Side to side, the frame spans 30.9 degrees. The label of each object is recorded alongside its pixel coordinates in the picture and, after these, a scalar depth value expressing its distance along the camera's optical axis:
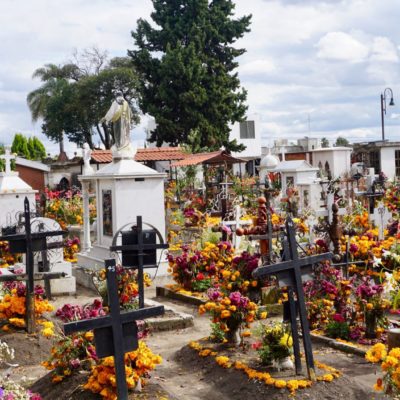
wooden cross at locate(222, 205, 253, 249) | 15.14
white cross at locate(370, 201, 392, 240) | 15.79
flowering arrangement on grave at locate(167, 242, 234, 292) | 12.56
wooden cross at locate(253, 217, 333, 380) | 7.07
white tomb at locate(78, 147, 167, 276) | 15.05
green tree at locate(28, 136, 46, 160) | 61.50
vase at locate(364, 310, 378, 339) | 8.96
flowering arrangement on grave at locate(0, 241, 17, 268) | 16.20
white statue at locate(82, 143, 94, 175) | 20.53
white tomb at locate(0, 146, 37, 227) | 18.94
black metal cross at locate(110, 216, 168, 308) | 9.73
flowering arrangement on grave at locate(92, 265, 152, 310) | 10.16
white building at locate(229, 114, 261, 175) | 53.38
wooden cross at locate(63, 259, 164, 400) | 5.70
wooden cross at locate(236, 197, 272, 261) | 11.73
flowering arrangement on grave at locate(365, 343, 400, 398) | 5.55
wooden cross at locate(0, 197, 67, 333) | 9.51
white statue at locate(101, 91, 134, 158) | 15.68
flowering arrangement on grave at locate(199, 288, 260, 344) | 8.35
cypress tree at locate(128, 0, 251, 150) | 38.56
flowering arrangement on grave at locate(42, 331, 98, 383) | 7.14
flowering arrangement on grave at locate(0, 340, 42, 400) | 5.12
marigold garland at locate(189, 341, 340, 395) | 6.87
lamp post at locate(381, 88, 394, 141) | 34.91
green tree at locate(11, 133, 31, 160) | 60.25
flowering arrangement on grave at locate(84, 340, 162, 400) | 6.35
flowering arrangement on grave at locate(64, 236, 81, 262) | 16.92
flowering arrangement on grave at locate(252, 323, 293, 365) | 7.38
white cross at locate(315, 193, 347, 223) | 12.81
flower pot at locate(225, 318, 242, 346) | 8.45
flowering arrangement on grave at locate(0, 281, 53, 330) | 9.56
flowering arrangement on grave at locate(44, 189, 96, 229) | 21.97
